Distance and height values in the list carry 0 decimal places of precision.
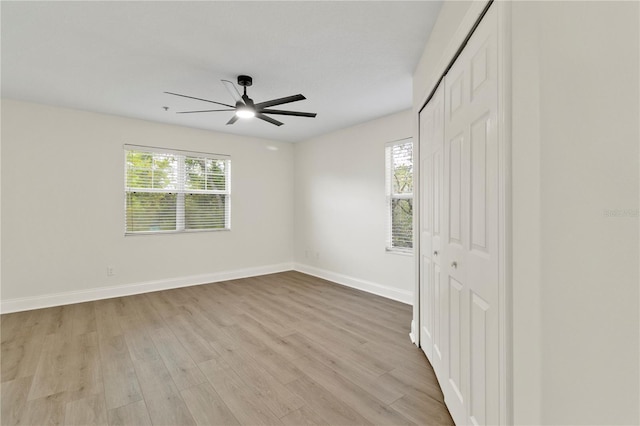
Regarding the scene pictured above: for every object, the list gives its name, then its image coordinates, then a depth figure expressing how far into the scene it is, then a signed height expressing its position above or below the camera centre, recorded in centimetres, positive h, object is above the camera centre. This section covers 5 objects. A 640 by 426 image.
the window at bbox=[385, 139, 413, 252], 411 +27
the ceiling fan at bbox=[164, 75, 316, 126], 275 +105
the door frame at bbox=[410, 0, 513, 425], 108 +2
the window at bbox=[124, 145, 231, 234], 448 +37
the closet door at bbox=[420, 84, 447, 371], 202 -11
